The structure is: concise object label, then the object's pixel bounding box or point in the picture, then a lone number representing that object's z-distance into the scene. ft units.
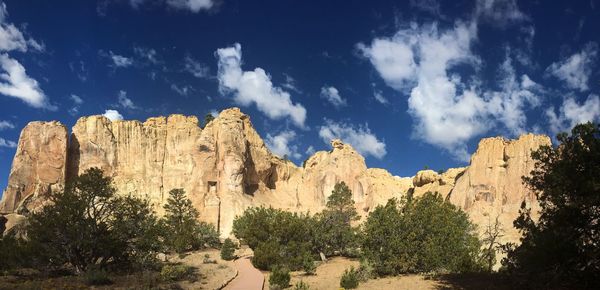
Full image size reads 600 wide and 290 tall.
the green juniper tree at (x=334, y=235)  144.97
